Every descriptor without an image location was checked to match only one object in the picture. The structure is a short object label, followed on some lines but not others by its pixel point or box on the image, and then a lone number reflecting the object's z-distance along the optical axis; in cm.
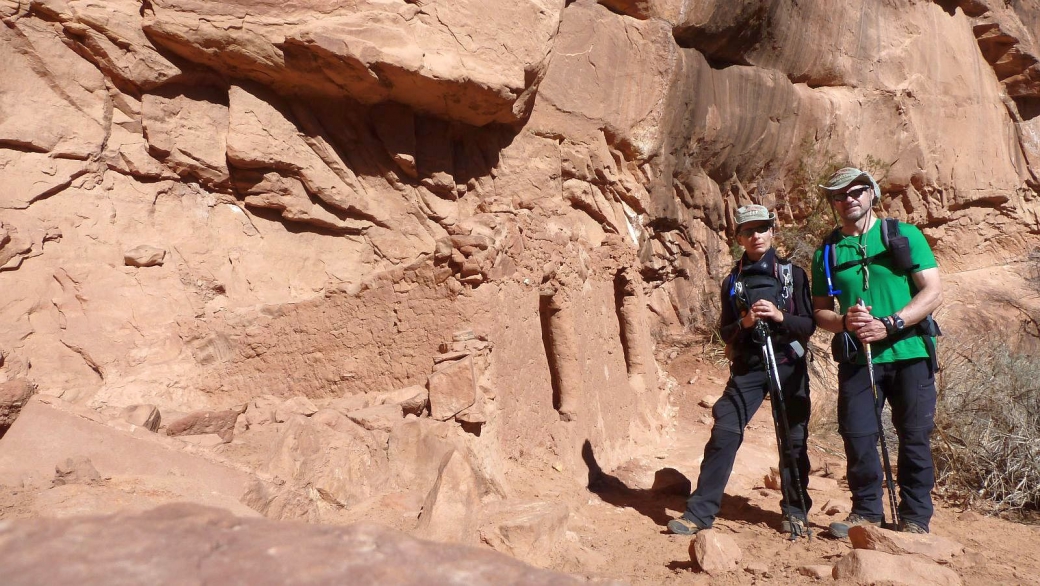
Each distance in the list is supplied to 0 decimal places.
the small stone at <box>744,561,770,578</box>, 317
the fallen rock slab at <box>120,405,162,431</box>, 324
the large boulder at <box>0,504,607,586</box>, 122
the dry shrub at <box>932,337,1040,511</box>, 461
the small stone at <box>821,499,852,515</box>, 443
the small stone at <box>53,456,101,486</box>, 240
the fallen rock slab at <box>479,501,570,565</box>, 311
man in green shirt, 355
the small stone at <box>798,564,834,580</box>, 309
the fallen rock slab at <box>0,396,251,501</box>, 256
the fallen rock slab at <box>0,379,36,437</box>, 263
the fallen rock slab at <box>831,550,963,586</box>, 286
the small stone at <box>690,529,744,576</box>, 321
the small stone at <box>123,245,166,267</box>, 468
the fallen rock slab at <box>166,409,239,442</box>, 349
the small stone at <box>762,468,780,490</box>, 514
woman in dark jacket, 390
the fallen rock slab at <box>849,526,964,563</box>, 315
